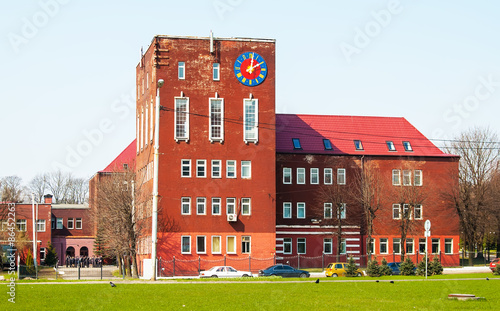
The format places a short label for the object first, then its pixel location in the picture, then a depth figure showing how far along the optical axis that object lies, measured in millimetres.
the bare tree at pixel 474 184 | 75312
